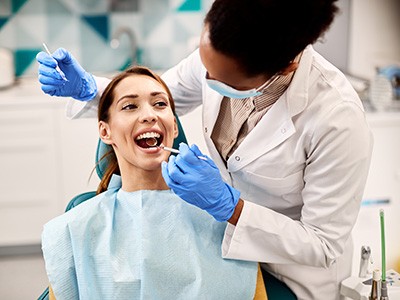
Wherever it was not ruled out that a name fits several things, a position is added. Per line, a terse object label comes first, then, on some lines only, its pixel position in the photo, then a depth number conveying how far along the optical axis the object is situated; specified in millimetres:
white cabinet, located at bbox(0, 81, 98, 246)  3359
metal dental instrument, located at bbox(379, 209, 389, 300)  1641
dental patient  1733
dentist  1382
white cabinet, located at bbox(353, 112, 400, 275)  3336
